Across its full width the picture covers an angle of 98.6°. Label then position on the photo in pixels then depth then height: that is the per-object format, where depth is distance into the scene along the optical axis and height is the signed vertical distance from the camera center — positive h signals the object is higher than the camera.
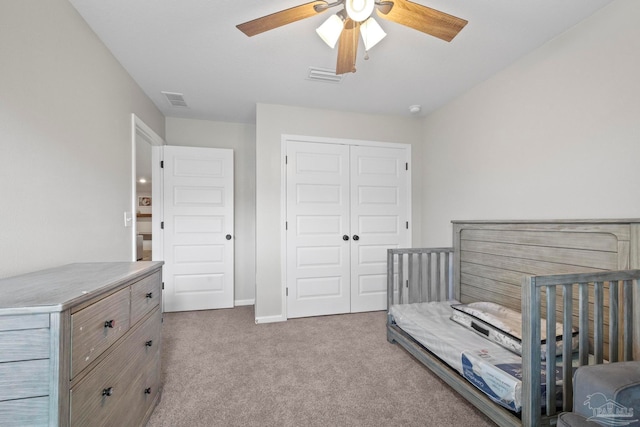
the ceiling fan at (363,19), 1.36 +1.01
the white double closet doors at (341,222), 3.18 -0.12
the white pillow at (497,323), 1.61 -0.75
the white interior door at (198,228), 3.36 -0.19
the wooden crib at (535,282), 1.24 -0.47
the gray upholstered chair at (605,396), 0.86 -0.60
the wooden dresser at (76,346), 0.77 -0.45
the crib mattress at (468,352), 1.37 -0.84
